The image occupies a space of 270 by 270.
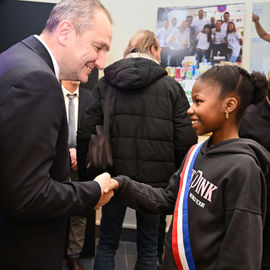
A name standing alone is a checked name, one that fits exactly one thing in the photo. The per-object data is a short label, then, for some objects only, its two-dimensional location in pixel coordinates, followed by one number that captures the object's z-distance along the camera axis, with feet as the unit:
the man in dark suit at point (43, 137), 2.99
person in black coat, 6.69
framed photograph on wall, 10.87
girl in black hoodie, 3.57
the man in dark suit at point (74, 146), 8.97
